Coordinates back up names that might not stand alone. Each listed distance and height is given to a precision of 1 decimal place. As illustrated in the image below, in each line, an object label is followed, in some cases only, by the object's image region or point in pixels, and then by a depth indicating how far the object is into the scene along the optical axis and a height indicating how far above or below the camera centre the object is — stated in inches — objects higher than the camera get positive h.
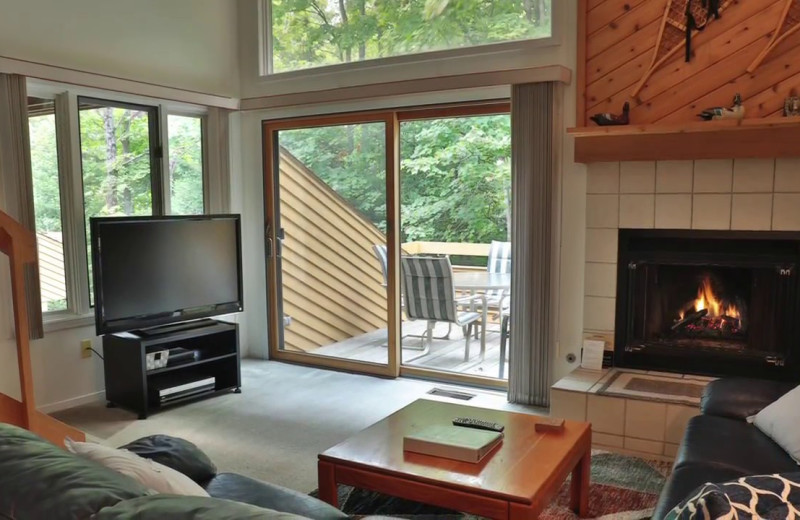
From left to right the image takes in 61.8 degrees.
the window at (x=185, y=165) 187.3 +12.8
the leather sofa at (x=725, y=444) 78.5 -31.6
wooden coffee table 77.0 -32.2
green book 85.0 -30.6
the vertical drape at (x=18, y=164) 142.6 +10.1
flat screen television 149.9 -14.5
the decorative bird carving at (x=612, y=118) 141.1 +18.8
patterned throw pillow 42.4 -19.1
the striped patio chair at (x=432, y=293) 174.6 -22.5
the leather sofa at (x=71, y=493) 43.9 -19.8
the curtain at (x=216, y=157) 194.2 +15.2
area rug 103.5 -47.1
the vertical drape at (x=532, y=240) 153.3 -7.7
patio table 170.7 -19.1
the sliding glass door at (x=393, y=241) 173.2 -9.2
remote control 94.1 -30.9
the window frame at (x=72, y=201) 158.7 +2.2
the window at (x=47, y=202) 156.5 +2.0
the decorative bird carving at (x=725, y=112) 131.3 +18.5
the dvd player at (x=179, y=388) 156.8 -43.3
